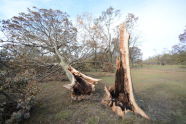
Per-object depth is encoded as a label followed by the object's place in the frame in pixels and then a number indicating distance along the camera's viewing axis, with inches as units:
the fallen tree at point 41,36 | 225.9
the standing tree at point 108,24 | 515.5
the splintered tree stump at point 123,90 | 96.7
